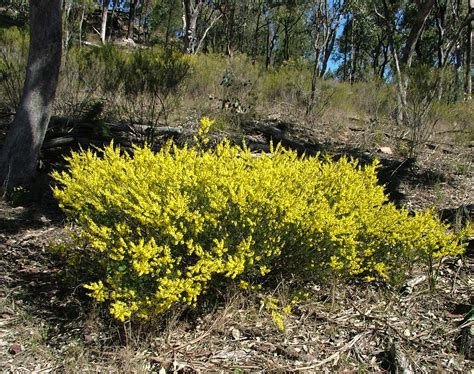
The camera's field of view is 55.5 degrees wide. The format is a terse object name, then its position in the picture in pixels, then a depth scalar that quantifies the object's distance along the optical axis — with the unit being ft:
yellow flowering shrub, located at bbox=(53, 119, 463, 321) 8.13
